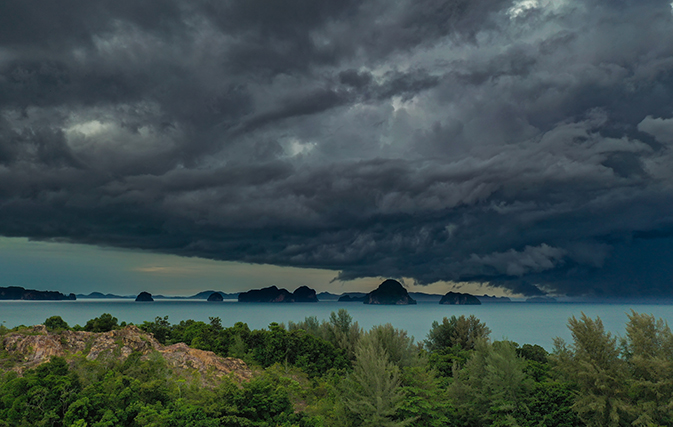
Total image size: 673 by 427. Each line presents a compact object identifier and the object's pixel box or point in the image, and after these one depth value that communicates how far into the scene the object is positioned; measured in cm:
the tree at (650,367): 2356
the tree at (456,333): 6294
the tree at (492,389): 2795
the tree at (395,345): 3609
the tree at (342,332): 5678
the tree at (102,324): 4738
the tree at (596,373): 2525
